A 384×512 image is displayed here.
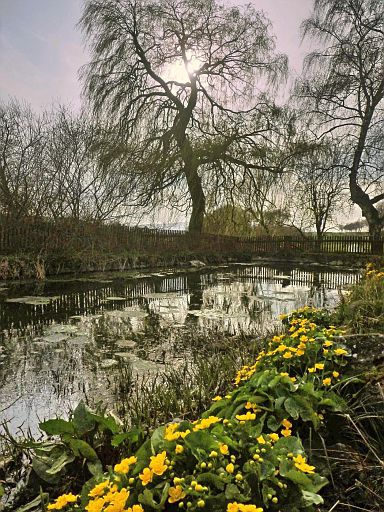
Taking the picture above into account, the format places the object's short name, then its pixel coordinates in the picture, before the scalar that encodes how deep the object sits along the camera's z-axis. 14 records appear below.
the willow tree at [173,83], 16.03
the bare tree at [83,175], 15.43
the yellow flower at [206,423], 1.58
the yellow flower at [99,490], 1.29
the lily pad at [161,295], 8.39
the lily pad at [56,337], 4.95
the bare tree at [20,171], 12.45
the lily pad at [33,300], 7.50
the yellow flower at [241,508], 1.06
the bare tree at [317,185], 18.02
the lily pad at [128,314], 6.47
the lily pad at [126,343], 4.70
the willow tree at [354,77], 16.80
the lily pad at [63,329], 5.40
